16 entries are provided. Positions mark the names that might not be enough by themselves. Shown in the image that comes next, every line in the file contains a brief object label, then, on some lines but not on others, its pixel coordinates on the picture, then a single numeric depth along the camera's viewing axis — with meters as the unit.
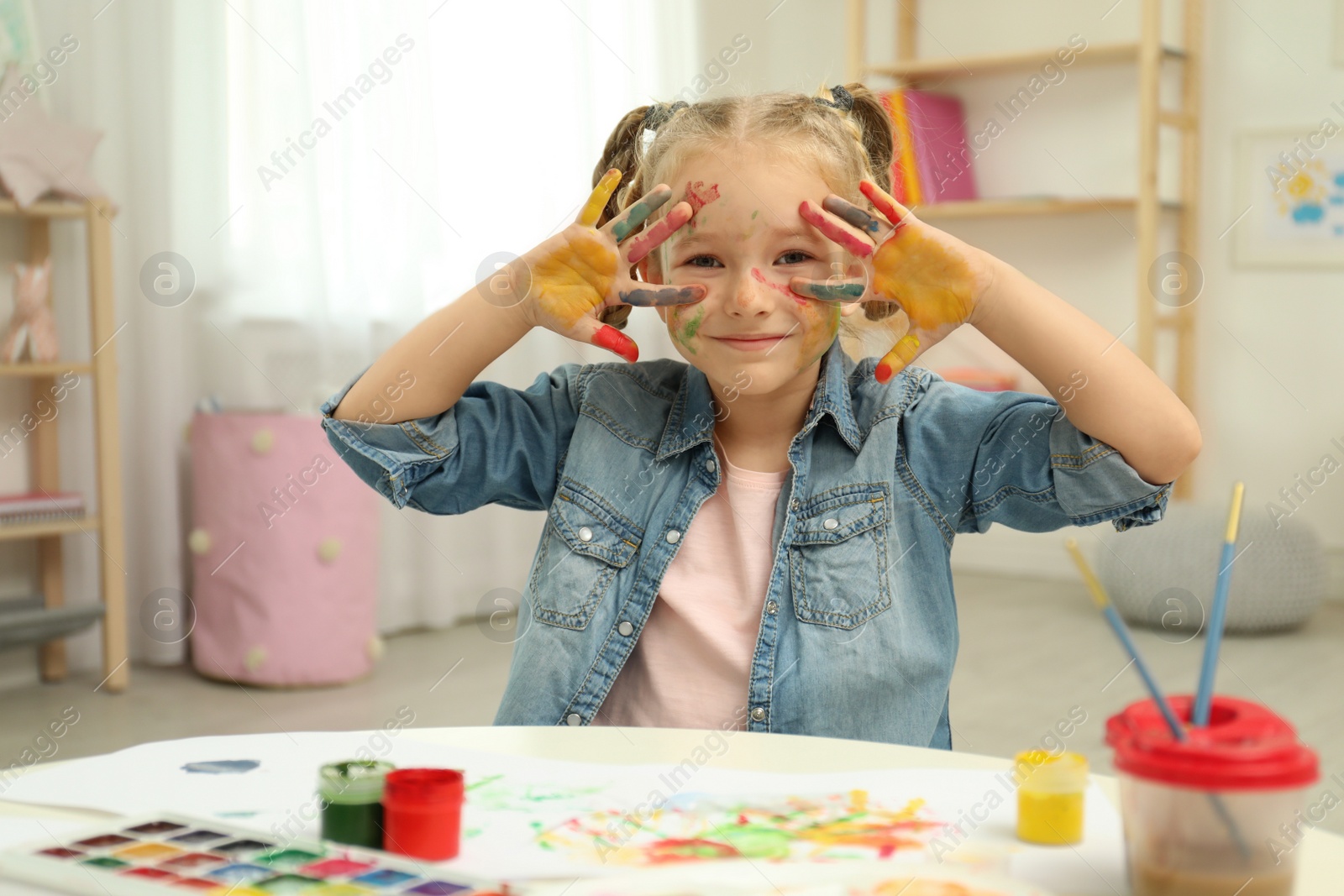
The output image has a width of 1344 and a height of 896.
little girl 1.79
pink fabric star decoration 3.33
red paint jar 1.50
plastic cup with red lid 1.40
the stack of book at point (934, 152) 5.30
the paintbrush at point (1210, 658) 1.43
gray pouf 4.30
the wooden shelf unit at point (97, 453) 3.42
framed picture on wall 4.82
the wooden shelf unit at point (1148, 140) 4.83
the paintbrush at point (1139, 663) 1.41
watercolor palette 1.44
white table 1.61
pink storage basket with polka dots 3.66
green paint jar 1.51
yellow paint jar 1.52
